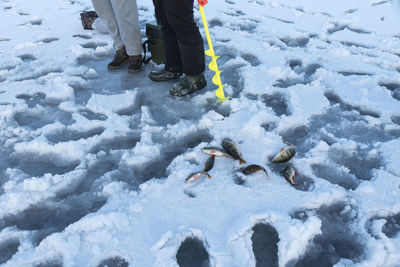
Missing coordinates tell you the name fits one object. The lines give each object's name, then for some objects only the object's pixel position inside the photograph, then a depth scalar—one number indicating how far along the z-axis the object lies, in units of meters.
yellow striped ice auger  2.32
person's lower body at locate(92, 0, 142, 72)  2.64
